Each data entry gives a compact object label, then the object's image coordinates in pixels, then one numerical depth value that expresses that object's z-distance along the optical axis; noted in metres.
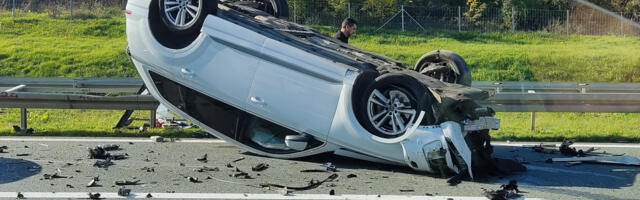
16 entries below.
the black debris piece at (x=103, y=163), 7.34
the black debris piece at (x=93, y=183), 6.50
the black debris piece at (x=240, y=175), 6.92
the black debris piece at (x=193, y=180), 6.71
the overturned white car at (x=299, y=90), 6.81
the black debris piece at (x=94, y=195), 6.04
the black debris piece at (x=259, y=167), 7.24
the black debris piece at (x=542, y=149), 8.55
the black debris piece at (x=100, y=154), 7.81
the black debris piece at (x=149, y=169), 7.17
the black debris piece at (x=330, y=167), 7.26
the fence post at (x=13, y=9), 24.41
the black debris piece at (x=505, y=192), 6.14
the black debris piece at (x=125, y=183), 6.55
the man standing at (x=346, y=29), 8.93
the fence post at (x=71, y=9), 24.11
